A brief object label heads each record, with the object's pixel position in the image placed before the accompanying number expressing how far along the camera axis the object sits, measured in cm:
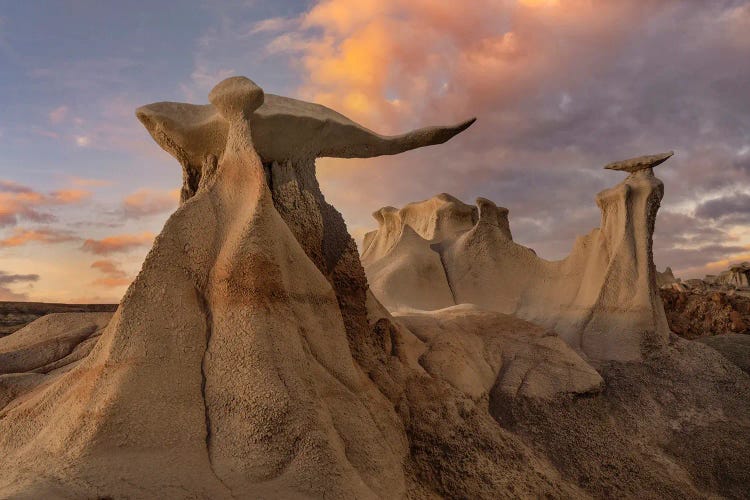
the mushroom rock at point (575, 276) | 858
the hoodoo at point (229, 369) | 314
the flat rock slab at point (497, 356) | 559
